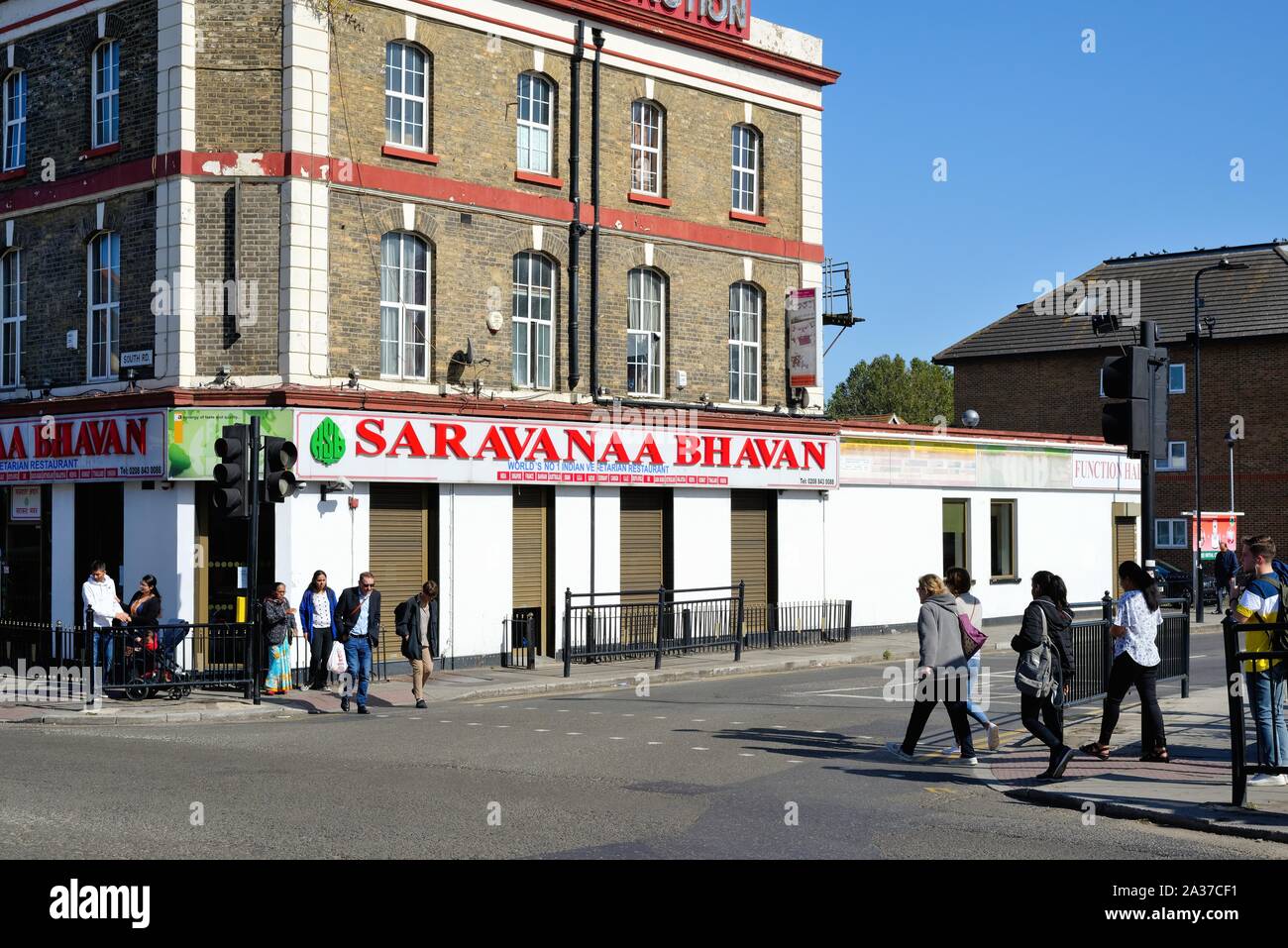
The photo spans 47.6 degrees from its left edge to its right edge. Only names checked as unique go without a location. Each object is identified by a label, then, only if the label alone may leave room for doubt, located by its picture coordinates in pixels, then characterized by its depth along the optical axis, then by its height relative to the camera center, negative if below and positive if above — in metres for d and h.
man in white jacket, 20.30 -1.44
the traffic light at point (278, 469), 18.34 +0.33
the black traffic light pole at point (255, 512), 18.31 -0.22
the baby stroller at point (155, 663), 19.28 -2.25
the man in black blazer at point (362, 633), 18.83 -1.80
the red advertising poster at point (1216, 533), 38.40 -1.11
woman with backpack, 12.63 -1.56
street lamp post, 36.19 -1.87
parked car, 43.53 -2.68
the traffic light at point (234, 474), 18.02 +0.25
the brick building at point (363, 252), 22.25 +4.07
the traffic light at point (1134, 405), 12.96 +0.77
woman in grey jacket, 13.77 -1.70
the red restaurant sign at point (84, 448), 22.28 +0.76
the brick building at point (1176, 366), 50.12 +4.63
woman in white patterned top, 13.12 -1.44
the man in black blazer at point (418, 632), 19.14 -1.82
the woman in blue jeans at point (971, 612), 14.07 -1.20
